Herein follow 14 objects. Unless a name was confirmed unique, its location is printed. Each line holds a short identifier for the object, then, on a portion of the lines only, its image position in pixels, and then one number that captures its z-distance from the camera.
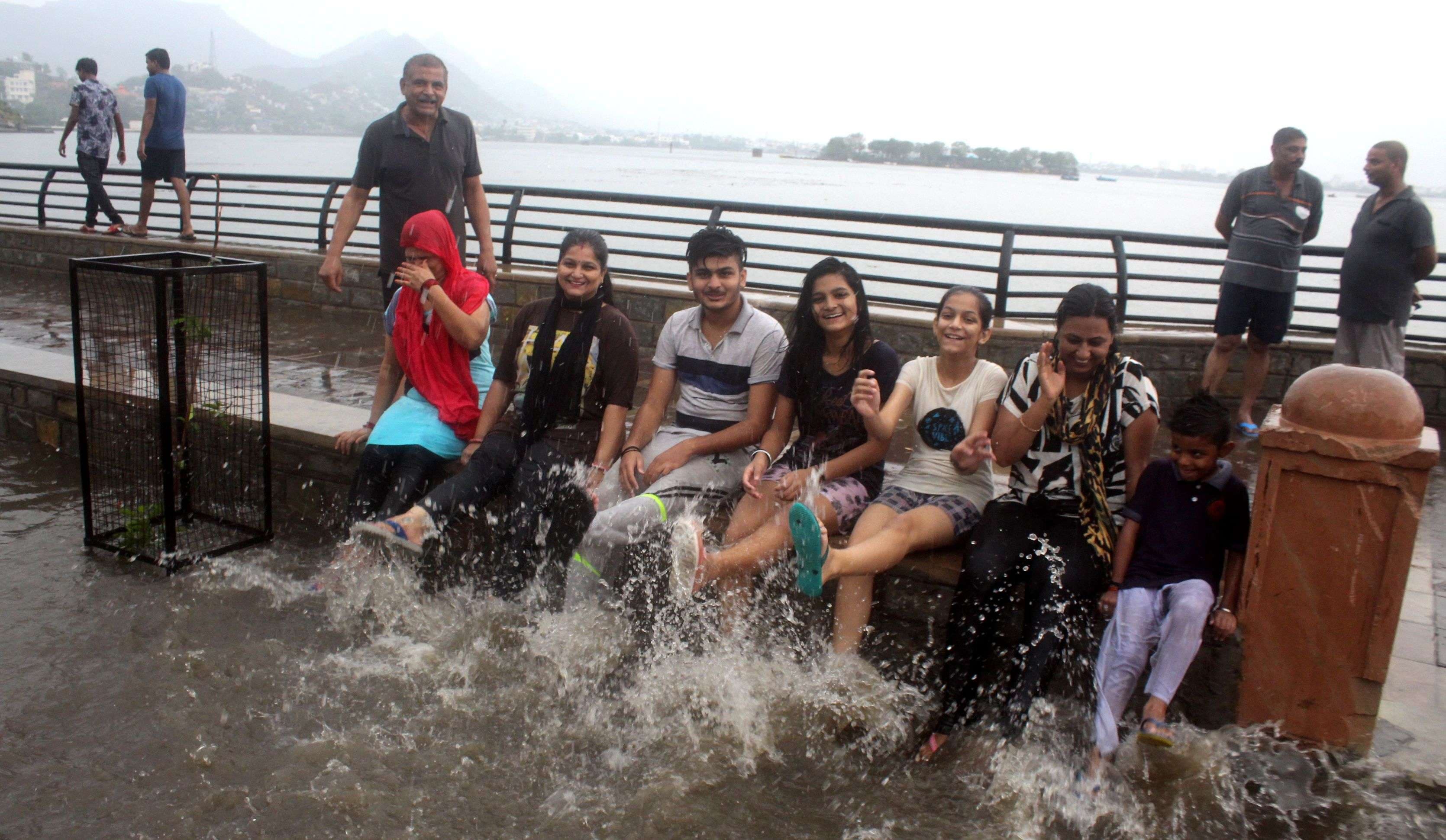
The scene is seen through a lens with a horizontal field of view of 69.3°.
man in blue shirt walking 11.45
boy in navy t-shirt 3.30
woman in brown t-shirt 4.47
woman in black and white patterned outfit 3.51
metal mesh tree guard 4.64
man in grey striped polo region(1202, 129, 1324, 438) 6.52
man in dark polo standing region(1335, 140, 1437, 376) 6.46
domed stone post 3.03
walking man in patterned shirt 12.67
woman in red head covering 4.64
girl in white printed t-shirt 3.72
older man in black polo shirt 5.71
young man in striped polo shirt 4.12
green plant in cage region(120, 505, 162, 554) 4.92
